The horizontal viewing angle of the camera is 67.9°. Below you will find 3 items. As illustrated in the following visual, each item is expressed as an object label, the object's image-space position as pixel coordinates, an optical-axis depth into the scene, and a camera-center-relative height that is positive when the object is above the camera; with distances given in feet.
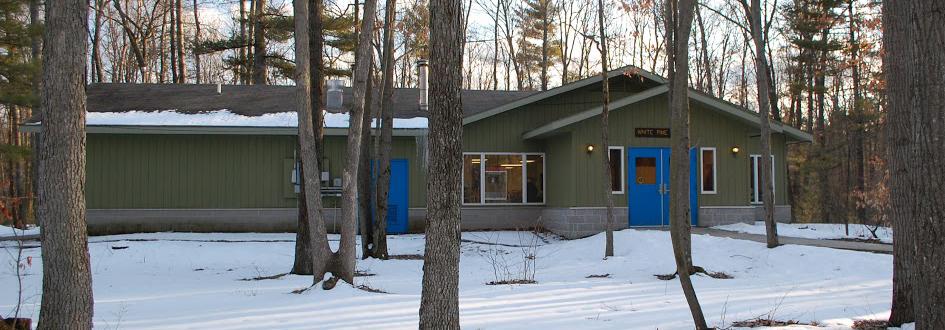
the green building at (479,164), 52.49 +1.28
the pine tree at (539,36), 99.79 +20.82
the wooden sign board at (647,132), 52.90 +3.41
